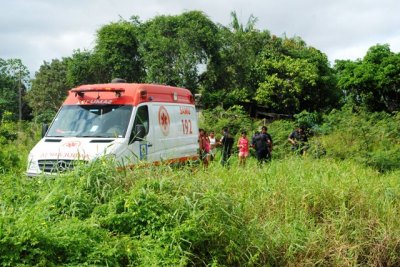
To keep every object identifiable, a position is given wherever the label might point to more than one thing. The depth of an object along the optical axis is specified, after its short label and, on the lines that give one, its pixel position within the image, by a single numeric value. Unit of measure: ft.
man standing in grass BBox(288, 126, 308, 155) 46.28
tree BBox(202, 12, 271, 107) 94.99
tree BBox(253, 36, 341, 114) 107.65
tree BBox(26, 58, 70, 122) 122.72
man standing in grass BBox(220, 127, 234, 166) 50.35
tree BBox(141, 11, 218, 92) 88.17
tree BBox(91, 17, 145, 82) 91.81
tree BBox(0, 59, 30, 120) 157.79
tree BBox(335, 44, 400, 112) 99.76
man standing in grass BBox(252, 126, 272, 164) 46.82
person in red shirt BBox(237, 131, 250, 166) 47.26
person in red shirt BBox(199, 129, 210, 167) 42.13
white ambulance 30.01
